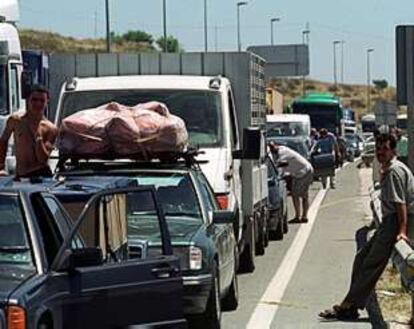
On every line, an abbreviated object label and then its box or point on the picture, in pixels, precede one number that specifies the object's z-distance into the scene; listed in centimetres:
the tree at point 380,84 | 19612
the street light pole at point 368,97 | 17244
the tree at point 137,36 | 15875
